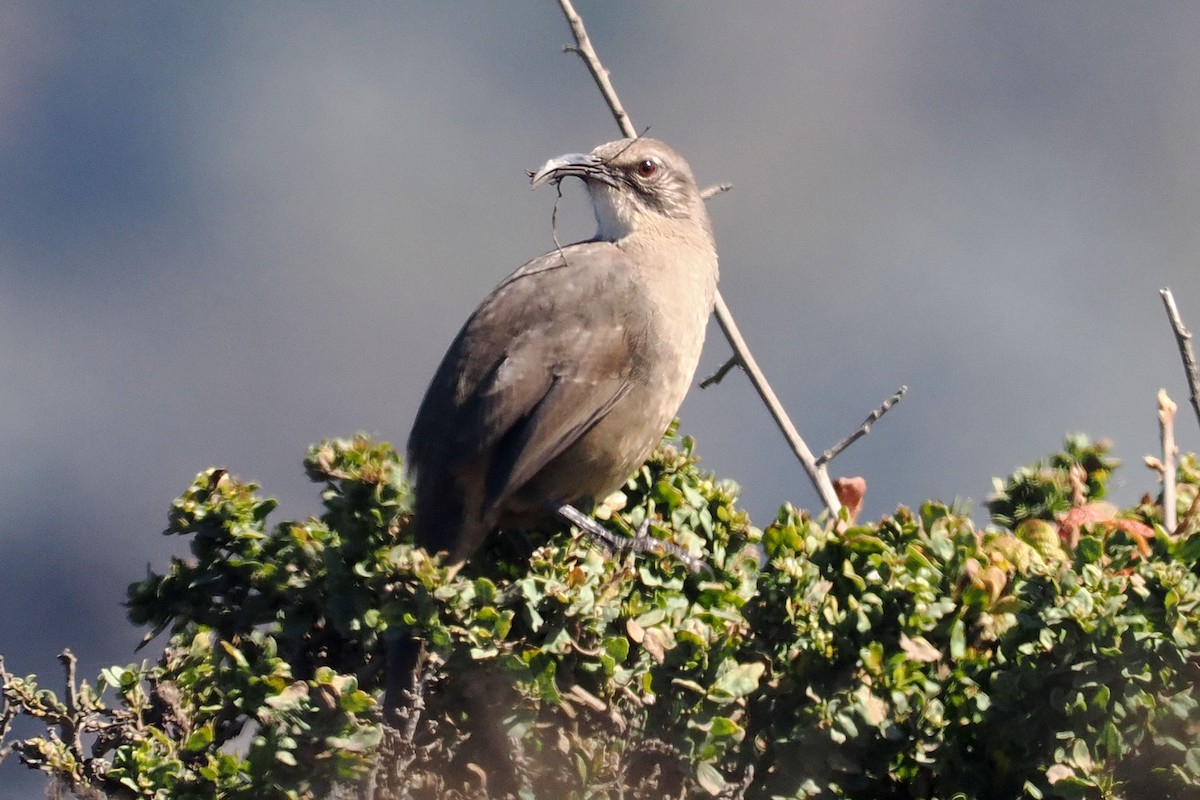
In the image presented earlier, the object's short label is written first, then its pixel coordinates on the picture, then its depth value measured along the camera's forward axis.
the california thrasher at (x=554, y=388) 7.28
